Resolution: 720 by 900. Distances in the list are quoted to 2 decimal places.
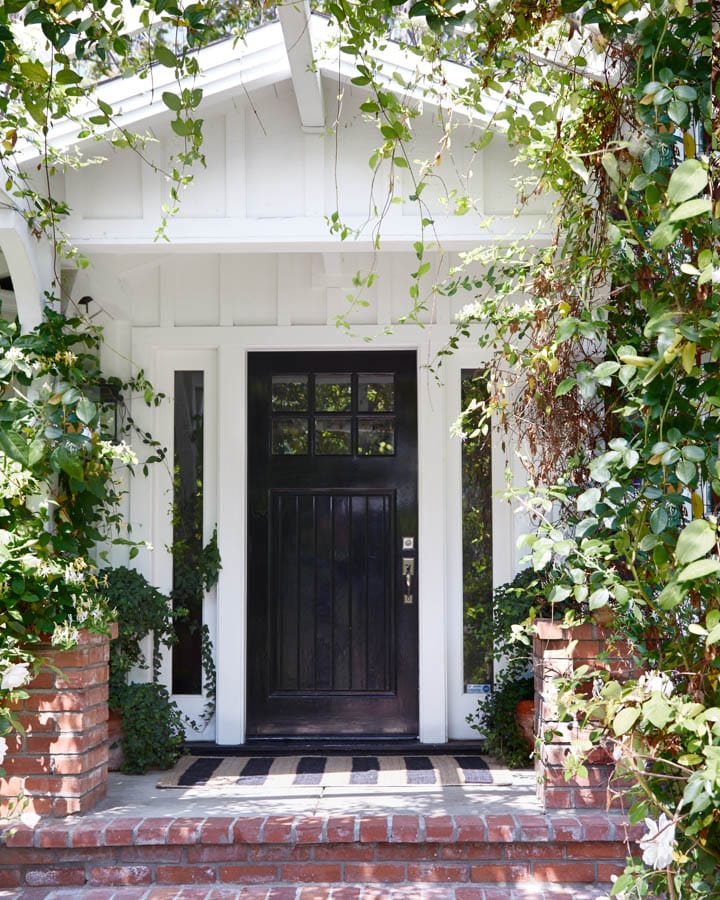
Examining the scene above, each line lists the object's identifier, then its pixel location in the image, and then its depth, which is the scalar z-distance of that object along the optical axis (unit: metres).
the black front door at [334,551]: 5.20
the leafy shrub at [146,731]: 4.62
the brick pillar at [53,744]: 3.77
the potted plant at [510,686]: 4.66
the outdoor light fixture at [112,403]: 5.07
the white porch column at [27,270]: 4.01
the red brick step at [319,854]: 3.62
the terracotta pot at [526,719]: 4.62
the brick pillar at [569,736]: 3.75
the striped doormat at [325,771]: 4.42
